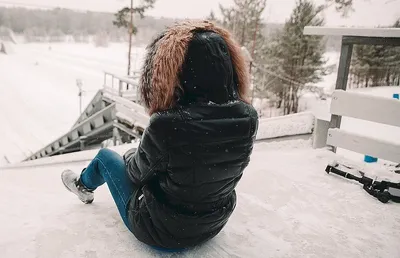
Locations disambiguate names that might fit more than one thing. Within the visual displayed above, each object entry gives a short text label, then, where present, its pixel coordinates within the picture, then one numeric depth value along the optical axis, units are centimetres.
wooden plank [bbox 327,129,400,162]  332
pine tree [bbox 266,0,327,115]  2133
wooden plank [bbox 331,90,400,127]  328
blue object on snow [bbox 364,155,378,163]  412
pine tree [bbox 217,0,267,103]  2275
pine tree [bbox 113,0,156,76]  2280
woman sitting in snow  145
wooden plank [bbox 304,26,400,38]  315
